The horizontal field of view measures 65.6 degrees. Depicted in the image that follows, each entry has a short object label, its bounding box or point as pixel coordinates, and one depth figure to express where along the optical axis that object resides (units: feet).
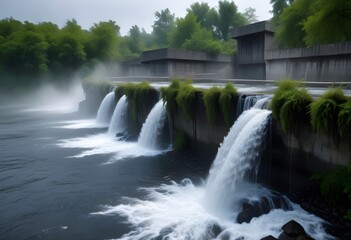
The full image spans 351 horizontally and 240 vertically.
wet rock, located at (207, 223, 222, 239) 27.73
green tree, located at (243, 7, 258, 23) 249.79
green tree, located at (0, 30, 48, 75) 157.17
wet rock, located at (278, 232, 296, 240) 23.82
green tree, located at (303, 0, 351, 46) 67.15
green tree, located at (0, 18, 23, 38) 177.48
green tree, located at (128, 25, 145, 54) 243.95
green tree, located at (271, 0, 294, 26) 124.67
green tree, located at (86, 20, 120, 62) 173.37
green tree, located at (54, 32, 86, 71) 163.63
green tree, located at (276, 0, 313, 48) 87.09
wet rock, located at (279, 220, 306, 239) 24.12
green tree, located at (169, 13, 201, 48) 163.02
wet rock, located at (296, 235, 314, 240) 22.78
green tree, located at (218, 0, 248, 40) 199.31
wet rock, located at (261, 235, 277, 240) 23.76
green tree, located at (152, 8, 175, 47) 269.23
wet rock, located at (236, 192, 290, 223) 28.94
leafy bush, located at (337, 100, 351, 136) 24.75
